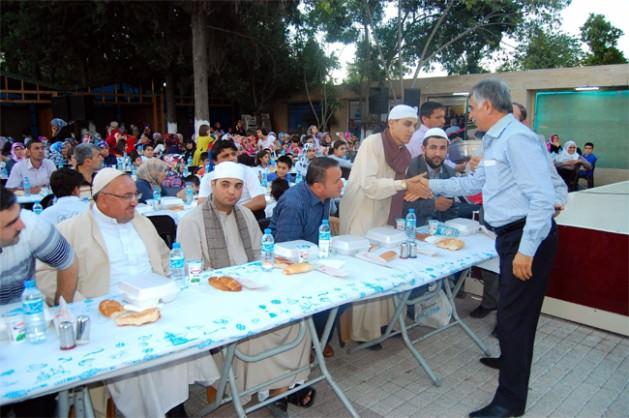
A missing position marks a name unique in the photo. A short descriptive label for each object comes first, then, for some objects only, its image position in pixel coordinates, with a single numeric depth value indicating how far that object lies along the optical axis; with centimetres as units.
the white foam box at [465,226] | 366
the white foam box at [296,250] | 288
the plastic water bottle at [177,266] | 249
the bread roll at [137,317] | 197
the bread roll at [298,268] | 266
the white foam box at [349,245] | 307
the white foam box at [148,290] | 208
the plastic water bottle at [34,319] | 184
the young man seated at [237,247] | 269
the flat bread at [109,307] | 206
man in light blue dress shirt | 229
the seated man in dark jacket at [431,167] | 403
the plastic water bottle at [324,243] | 297
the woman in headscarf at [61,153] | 830
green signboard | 1356
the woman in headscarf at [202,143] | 931
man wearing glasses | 239
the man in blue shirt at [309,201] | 319
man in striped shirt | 209
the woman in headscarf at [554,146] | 1198
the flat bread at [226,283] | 238
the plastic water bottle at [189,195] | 543
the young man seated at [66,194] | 369
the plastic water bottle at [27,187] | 597
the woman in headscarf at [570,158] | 1095
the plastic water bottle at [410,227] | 336
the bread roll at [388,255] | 296
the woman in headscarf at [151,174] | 561
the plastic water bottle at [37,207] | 496
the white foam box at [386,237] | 326
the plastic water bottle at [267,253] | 281
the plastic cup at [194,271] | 253
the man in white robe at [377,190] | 351
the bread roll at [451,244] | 325
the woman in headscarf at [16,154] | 770
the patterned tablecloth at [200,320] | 164
